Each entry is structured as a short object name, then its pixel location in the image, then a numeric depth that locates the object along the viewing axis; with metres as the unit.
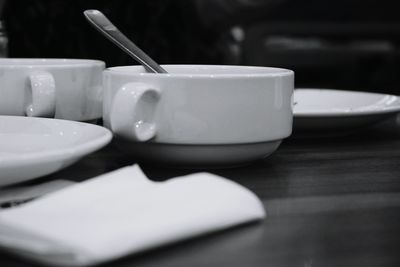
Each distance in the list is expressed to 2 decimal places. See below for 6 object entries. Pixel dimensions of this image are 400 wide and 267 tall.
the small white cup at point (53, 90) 0.73
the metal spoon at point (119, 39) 0.72
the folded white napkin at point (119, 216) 0.50
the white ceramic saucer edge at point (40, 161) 0.57
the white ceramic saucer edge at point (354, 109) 0.78
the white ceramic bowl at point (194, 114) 0.66
